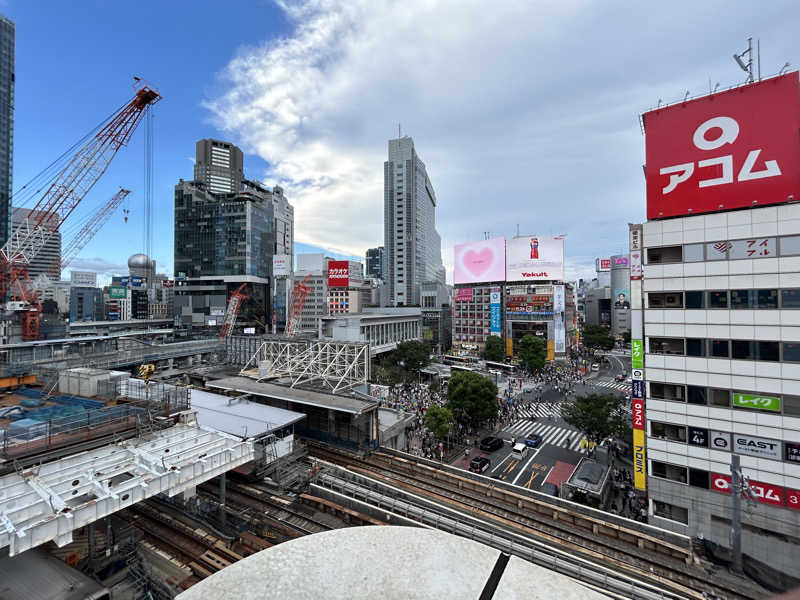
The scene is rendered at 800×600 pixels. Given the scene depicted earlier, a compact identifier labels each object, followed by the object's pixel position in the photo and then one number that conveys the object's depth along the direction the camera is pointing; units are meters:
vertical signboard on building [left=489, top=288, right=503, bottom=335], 69.94
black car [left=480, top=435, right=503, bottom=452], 28.52
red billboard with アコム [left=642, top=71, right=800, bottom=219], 14.41
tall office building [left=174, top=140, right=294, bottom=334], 90.00
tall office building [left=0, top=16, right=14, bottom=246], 92.00
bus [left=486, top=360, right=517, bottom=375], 62.22
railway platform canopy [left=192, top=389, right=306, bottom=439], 18.17
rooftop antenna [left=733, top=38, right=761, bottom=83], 15.38
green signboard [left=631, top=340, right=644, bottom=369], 17.95
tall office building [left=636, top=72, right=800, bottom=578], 13.90
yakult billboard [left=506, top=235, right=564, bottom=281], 68.69
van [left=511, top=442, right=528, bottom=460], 27.51
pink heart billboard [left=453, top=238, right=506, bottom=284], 73.69
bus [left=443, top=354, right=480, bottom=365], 66.12
